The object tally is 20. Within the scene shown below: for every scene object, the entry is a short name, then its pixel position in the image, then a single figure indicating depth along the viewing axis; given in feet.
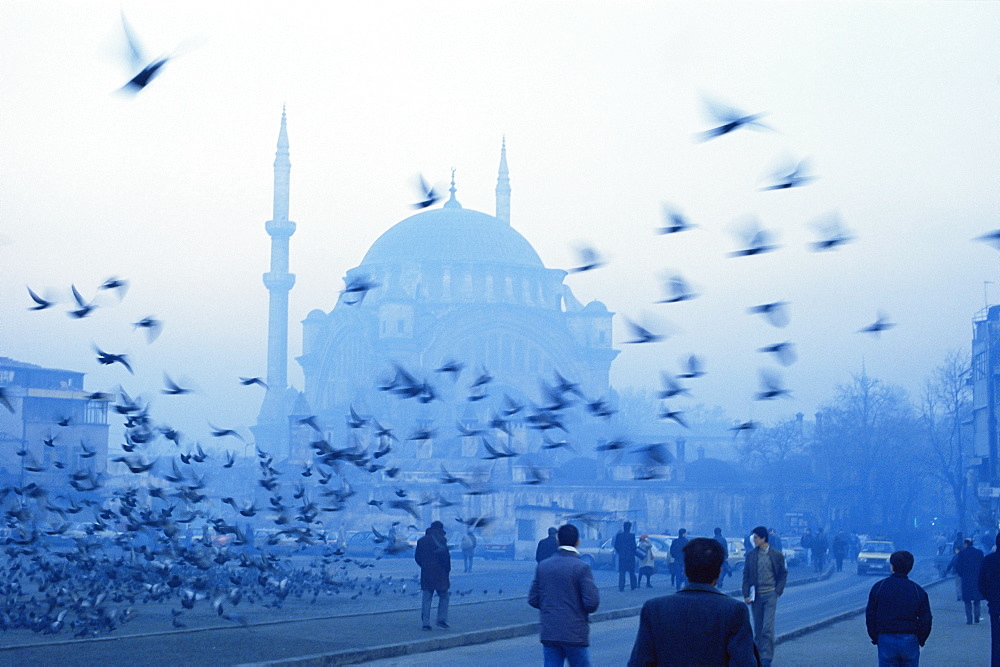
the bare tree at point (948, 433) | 159.02
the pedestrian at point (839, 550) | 127.95
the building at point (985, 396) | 140.36
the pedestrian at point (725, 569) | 76.51
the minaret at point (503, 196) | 333.42
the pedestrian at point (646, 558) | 80.28
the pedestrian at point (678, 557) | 78.12
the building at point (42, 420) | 230.68
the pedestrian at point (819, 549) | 115.34
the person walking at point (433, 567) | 48.08
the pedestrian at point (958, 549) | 67.94
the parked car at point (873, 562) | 113.60
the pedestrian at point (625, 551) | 75.82
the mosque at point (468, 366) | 195.42
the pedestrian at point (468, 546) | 103.35
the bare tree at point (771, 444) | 255.29
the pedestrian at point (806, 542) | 127.91
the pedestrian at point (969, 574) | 57.36
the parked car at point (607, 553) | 111.67
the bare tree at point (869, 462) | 192.75
